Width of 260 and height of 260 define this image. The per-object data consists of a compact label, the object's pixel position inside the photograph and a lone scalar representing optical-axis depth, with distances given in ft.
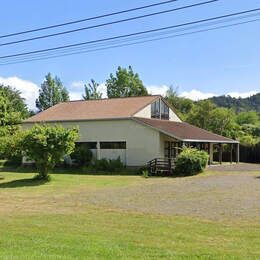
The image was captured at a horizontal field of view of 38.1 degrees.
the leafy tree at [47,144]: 77.04
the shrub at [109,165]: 100.23
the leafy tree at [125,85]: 208.18
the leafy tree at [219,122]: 175.22
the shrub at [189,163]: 89.11
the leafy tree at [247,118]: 289.56
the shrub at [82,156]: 107.17
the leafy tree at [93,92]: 225.44
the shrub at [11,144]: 83.19
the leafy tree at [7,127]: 85.09
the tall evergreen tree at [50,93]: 233.89
